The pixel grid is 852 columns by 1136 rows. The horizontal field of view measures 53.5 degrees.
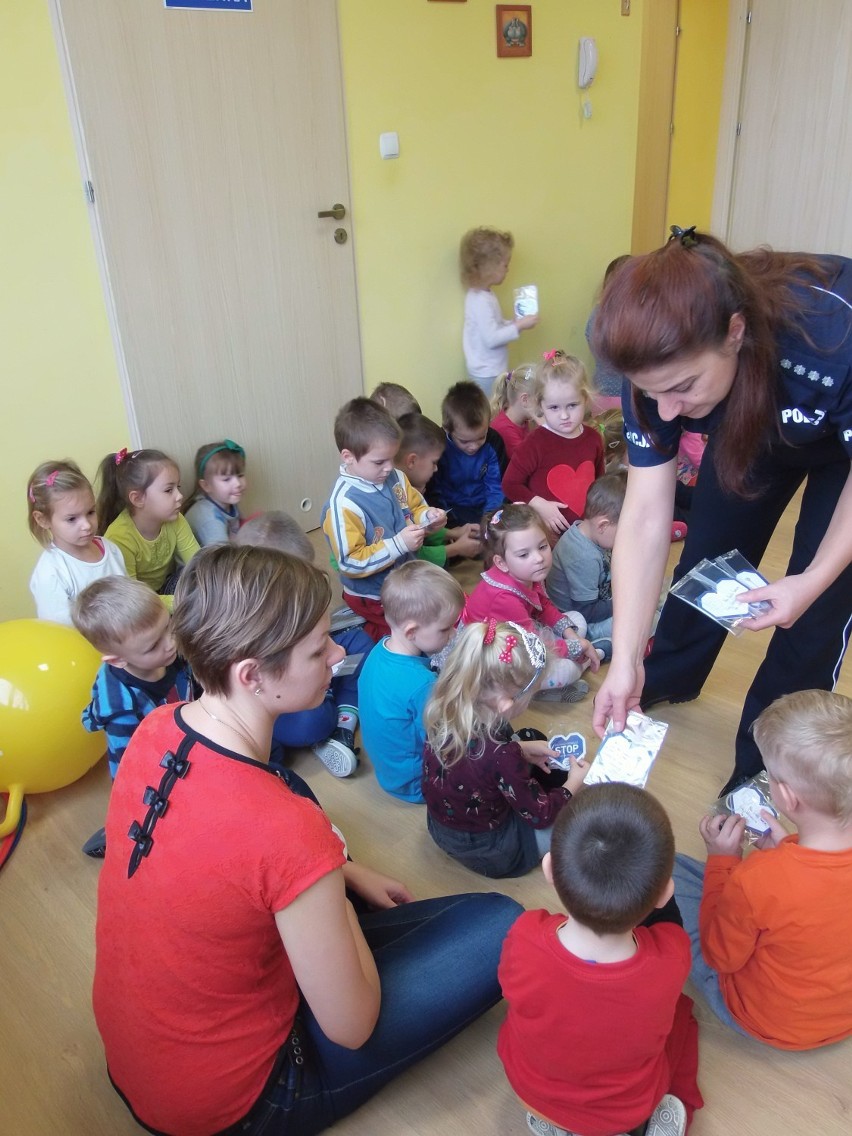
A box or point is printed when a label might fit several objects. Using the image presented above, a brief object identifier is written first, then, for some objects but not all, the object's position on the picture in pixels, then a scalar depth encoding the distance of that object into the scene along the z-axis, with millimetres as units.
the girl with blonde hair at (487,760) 1913
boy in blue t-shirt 2240
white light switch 3910
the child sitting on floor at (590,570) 3049
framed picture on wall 4223
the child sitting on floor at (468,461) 3559
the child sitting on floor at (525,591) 2750
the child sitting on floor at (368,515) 2957
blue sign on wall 3170
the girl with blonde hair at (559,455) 3404
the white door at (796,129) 4793
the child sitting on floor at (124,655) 2148
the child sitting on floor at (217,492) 3488
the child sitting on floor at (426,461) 3361
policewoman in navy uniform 1428
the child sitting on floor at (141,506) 3106
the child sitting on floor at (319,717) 2502
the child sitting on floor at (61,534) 2734
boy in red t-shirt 1260
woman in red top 1195
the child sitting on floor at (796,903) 1490
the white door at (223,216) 3141
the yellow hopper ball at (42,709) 2268
